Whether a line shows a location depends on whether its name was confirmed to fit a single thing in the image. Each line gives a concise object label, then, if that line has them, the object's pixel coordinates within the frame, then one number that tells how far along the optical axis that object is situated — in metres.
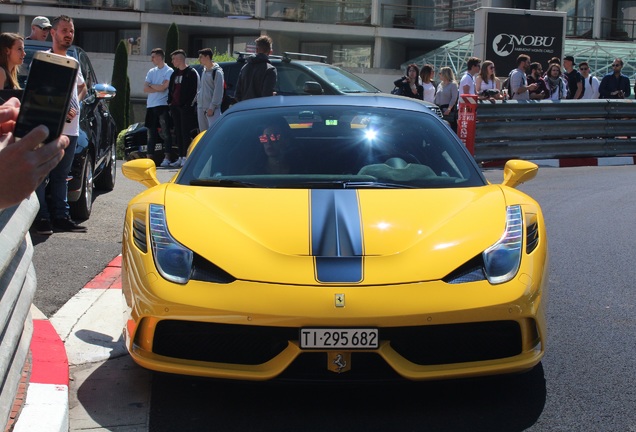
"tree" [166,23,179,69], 39.03
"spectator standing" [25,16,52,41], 11.20
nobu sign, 20.05
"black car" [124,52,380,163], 14.79
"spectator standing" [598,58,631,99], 20.08
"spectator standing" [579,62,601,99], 20.48
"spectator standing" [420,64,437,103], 16.62
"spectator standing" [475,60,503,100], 16.36
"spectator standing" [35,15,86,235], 8.00
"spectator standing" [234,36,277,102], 12.50
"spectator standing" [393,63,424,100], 16.58
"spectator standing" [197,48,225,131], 14.63
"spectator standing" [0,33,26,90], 7.23
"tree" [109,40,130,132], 31.22
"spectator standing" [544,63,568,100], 17.66
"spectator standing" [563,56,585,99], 19.39
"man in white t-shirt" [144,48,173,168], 15.52
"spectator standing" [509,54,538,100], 16.89
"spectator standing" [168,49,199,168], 15.02
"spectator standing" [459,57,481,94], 16.64
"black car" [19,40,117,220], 8.69
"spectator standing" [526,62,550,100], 17.28
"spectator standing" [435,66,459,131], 16.62
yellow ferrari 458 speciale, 3.99
